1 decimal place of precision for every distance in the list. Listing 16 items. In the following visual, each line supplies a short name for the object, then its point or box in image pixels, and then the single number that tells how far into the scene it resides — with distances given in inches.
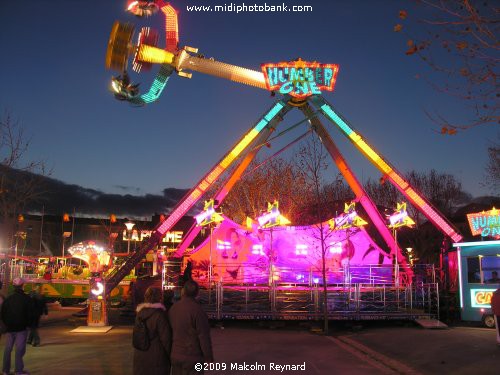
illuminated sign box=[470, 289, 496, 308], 672.5
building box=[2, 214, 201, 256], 3125.0
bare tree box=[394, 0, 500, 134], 277.4
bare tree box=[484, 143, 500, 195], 1108.7
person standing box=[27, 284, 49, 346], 519.8
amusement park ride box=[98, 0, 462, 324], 904.3
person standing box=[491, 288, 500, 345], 471.8
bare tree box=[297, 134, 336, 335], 646.5
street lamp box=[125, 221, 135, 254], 1110.1
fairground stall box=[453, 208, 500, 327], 674.2
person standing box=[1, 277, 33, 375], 356.8
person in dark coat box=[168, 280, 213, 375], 223.8
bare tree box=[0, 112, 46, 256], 792.9
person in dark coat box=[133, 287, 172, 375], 227.5
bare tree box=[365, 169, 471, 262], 1733.5
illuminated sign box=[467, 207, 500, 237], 701.9
